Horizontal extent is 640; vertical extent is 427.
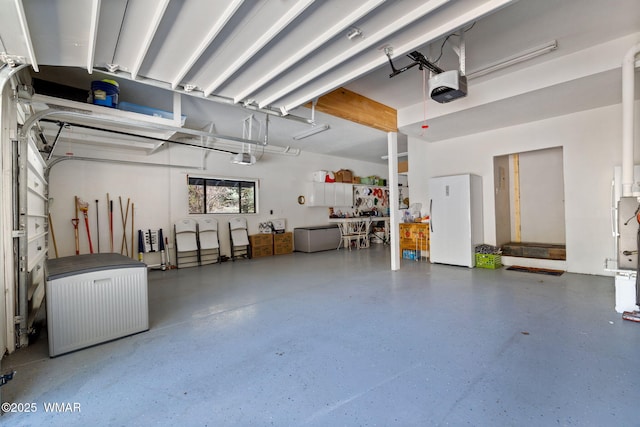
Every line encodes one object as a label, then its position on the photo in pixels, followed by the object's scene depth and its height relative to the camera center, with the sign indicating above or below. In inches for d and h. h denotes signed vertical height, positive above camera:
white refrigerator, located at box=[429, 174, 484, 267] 225.1 -7.6
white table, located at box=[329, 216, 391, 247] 378.0 -10.8
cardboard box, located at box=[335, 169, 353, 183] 382.9 +49.9
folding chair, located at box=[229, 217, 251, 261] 291.0 -24.0
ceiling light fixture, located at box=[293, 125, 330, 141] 224.5 +69.5
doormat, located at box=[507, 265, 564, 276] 200.3 -46.0
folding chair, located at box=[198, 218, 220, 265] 267.0 -23.8
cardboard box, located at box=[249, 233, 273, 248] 303.8 -27.5
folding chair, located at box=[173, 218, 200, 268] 254.5 -24.0
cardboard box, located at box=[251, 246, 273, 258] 304.0 -40.0
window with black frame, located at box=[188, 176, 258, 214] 281.1 +20.8
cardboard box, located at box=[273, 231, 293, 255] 323.6 -34.1
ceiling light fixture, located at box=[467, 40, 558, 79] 138.0 +77.2
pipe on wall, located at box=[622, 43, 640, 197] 126.0 +39.6
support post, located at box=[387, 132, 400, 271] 221.6 +3.3
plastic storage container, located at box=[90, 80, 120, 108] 135.9 +60.3
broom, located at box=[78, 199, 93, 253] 217.8 +5.1
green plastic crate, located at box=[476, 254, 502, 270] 221.3 -41.0
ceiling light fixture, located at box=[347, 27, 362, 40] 97.0 +61.9
